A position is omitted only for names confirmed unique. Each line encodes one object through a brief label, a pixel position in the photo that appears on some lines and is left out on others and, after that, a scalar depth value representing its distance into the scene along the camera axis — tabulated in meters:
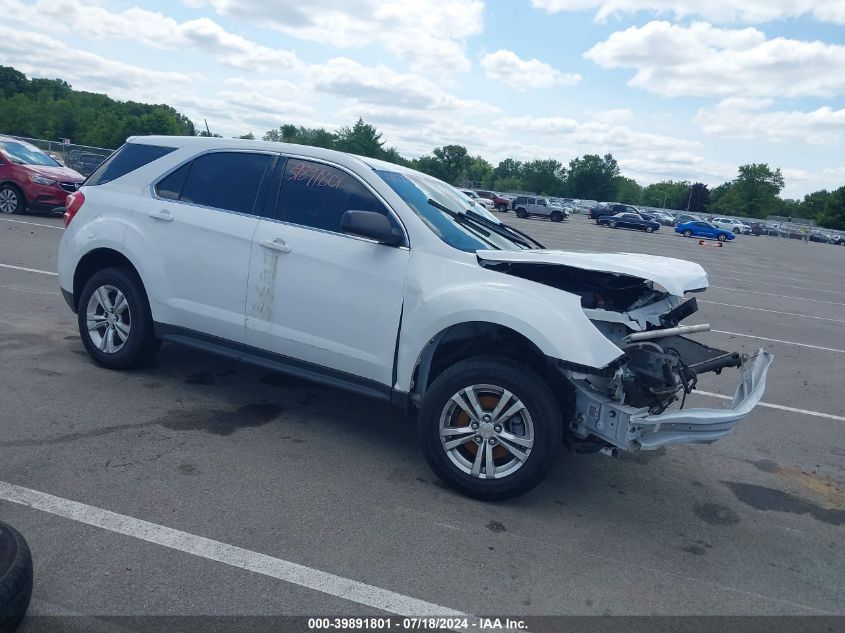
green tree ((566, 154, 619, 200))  130.25
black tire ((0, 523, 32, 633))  2.74
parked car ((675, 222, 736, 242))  51.72
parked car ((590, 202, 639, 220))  59.25
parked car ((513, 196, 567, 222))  53.72
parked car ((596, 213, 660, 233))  54.91
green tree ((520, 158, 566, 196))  135.00
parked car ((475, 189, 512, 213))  56.75
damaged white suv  4.23
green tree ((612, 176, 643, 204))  148.99
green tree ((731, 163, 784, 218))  121.44
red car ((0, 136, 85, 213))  16.36
